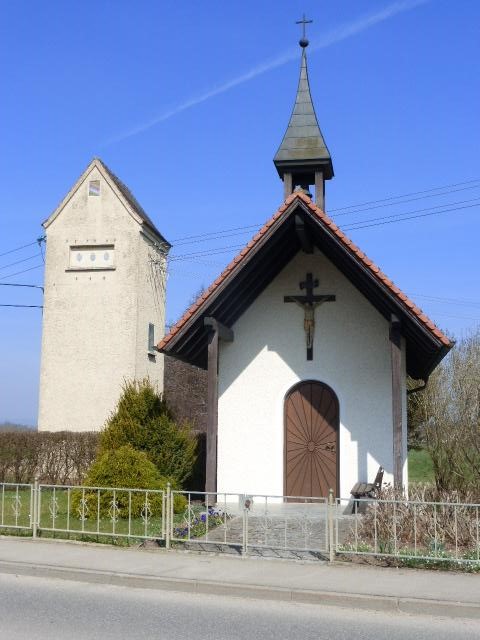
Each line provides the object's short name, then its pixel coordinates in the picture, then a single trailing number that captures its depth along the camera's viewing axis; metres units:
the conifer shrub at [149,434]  16.28
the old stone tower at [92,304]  25.52
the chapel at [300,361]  15.92
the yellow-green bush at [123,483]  13.12
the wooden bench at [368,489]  13.91
